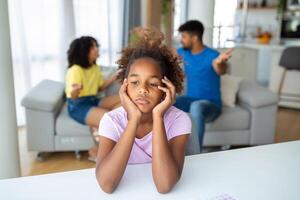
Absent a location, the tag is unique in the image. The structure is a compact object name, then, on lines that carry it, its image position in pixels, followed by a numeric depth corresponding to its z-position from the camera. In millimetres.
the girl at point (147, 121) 1130
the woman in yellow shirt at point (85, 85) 2762
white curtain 3578
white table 1074
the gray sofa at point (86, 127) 2834
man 2941
